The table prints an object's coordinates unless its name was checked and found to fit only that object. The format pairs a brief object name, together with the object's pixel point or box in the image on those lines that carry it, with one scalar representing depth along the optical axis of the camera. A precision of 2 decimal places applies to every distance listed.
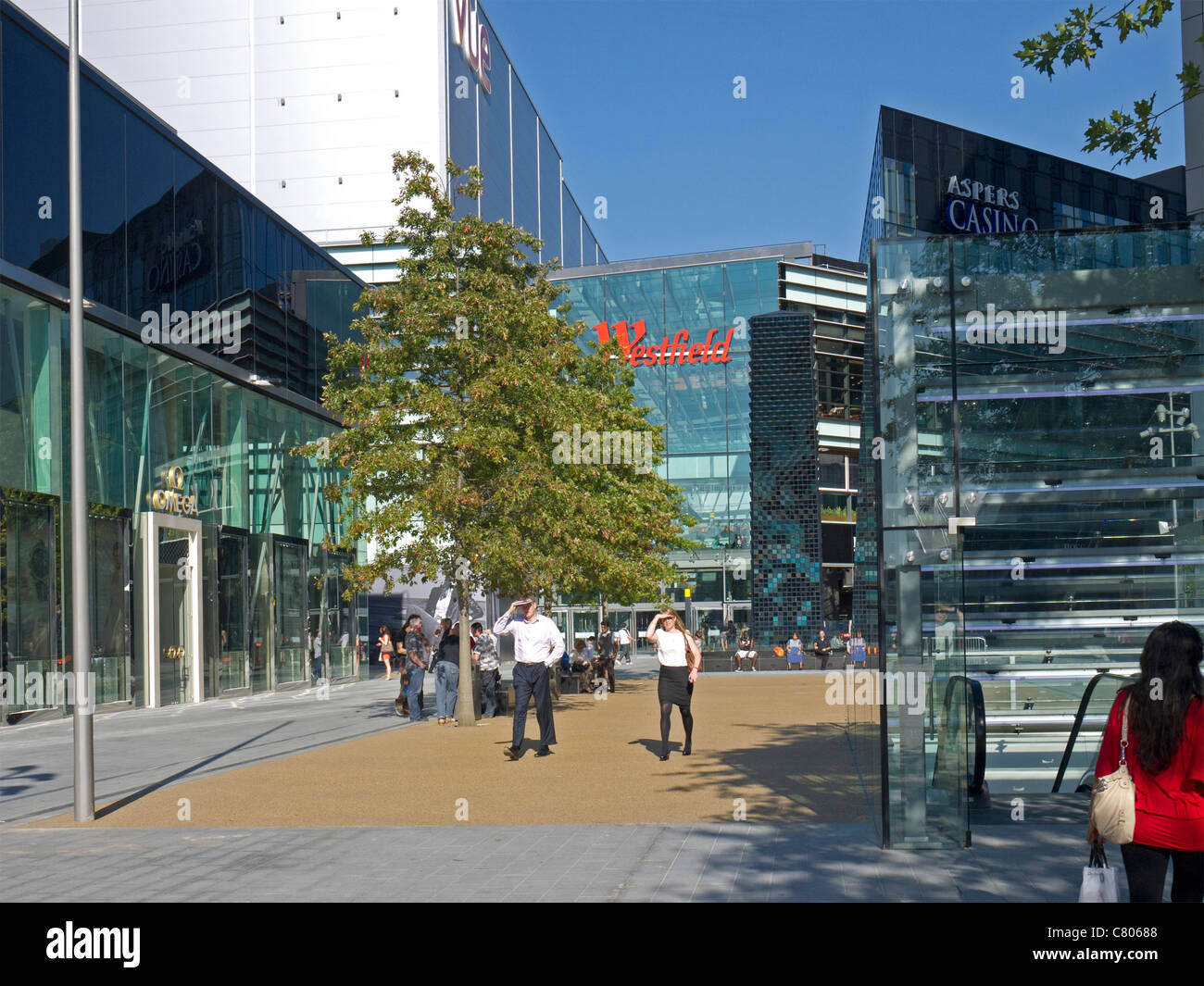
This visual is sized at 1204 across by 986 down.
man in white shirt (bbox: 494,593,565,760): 15.12
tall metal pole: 10.79
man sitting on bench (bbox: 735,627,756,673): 45.00
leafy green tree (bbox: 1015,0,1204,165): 8.98
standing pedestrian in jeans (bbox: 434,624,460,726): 20.58
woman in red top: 4.98
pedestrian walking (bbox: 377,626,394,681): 42.94
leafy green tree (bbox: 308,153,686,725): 19.73
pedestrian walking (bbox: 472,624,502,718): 21.52
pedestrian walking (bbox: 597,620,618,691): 30.41
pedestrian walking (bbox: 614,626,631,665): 49.59
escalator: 8.55
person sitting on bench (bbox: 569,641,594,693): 30.47
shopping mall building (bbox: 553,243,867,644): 62.19
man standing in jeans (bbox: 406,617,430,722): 21.72
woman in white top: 14.62
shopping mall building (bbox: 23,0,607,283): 61.34
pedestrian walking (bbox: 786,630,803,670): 44.91
